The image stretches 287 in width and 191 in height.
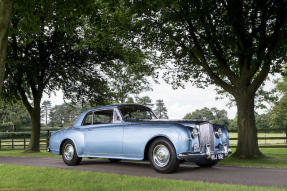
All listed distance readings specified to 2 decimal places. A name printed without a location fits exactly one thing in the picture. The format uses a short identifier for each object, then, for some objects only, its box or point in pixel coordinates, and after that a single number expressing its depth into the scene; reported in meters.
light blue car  7.70
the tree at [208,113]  88.78
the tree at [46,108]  152.88
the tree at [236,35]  11.69
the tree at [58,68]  18.70
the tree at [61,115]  132.09
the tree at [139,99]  34.02
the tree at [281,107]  48.00
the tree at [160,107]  149.14
